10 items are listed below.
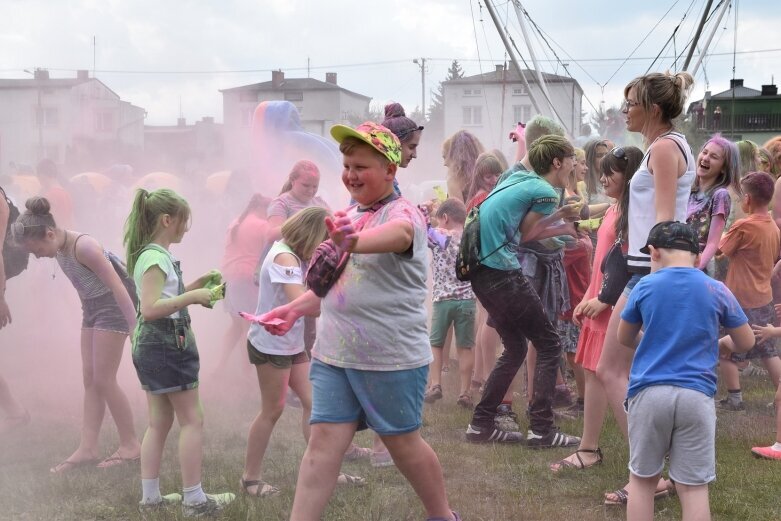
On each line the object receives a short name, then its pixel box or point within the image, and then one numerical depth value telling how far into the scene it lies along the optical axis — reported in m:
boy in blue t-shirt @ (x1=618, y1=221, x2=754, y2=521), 3.40
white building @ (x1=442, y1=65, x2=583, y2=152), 60.00
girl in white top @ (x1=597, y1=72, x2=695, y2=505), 3.96
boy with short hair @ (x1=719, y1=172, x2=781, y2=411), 6.75
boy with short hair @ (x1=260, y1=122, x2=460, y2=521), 3.44
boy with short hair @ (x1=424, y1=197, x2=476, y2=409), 7.22
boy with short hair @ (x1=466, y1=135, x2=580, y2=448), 5.35
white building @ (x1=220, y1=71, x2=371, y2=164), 43.47
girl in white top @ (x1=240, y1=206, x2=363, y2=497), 4.68
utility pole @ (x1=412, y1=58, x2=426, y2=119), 48.46
